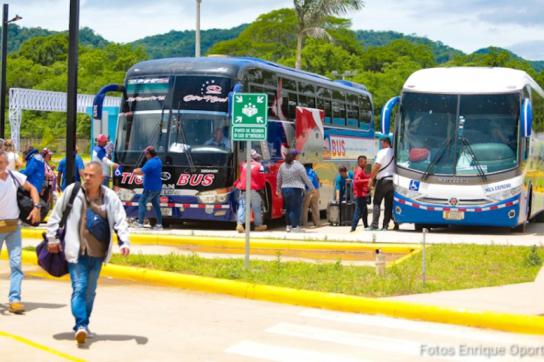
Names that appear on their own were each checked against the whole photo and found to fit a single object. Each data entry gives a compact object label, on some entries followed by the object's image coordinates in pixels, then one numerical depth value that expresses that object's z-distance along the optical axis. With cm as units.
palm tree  5134
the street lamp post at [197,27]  3609
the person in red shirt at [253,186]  2128
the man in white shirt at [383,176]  2153
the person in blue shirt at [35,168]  2048
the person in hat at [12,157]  1853
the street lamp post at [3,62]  2819
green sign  1346
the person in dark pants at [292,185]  2142
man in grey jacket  892
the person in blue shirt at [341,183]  2606
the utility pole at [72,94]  1745
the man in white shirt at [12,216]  1085
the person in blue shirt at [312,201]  2428
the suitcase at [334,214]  2522
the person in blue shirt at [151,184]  2103
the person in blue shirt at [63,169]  2244
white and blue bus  2095
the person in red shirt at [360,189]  2161
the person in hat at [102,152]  2186
